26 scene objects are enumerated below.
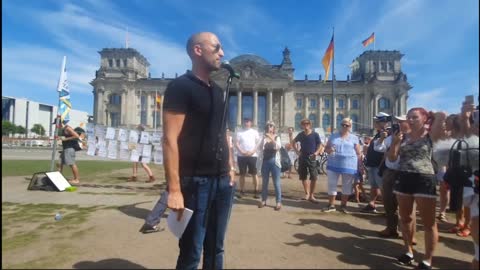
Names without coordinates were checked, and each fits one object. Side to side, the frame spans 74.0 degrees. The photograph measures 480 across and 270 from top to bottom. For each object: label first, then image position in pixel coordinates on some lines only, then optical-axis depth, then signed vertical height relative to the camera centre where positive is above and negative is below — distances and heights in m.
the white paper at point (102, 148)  9.96 -0.21
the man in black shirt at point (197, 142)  2.04 +0.01
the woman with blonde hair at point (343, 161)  5.84 -0.27
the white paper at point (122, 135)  9.91 +0.21
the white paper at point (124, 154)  9.84 -0.38
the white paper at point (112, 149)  9.89 -0.23
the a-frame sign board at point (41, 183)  7.31 -1.00
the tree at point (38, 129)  80.44 +2.72
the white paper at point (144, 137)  9.84 +0.16
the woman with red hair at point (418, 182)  3.19 -0.35
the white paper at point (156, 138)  10.37 +0.14
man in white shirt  7.09 -0.05
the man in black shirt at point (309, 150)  6.93 -0.09
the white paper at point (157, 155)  10.53 -0.41
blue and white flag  8.19 +1.15
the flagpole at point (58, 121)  8.12 +0.50
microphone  2.19 +0.52
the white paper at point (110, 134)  9.98 +0.24
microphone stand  2.22 -0.08
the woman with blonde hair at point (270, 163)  6.24 -0.36
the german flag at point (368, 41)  40.28 +13.65
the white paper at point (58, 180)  7.27 -0.93
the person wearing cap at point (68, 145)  8.31 -0.12
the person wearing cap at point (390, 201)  4.35 -0.74
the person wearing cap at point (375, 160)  5.43 -0.24
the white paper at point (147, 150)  9.72 -0.24
